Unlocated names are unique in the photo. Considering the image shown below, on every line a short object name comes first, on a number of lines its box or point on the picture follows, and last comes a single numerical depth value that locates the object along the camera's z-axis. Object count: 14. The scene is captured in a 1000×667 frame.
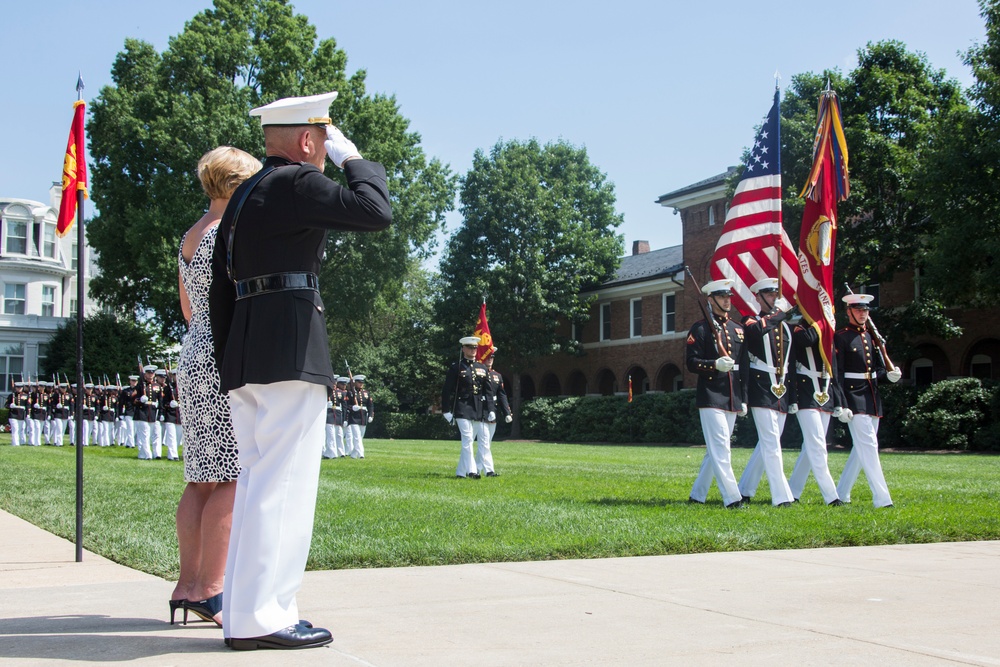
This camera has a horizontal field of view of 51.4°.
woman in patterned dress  4.64
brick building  38.97
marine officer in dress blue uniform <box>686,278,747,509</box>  10.04
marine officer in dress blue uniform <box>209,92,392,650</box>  3.97
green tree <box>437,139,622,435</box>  52.09
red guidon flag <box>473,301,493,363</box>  23.28
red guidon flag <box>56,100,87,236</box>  7.40
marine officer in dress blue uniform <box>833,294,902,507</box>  10.19
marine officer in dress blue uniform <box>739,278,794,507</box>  10.23
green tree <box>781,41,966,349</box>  35.72
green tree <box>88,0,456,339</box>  37.75
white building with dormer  61.09
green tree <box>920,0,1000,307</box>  30.83
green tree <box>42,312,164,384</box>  51.91
